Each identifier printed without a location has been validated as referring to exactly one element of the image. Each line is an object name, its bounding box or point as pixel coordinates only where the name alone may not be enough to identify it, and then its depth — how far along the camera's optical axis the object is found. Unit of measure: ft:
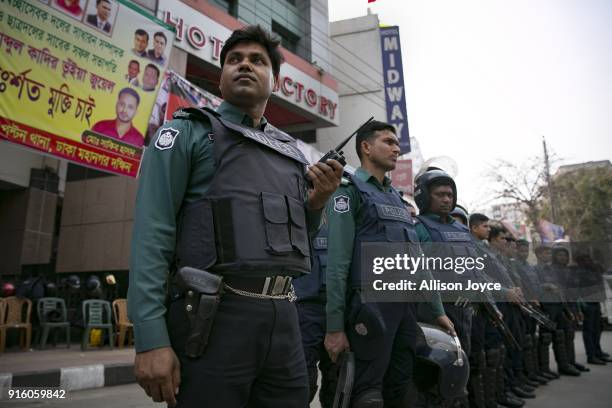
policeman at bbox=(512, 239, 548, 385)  18.66
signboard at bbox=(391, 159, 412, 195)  53.36
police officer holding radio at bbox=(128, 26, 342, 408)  4.23
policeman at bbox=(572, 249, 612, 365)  23.32
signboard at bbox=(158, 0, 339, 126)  34.91
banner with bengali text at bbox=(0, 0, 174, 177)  18.49
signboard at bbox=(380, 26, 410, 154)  54.95
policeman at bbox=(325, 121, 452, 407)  7.92
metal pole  78.48
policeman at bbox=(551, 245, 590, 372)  21.65
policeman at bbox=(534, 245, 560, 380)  20.45
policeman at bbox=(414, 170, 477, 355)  11.25
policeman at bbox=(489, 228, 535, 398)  16.56
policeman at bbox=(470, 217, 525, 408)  13.62
